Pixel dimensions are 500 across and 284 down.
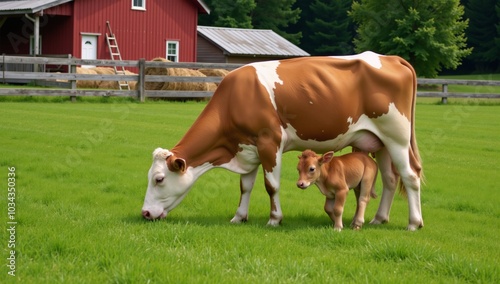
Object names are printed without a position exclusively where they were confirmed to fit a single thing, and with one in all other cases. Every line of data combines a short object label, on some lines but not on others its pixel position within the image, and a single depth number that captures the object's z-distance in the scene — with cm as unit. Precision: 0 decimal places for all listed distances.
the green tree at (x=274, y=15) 6950
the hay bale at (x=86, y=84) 3009
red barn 3491
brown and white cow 689
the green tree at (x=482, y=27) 7031
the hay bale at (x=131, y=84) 3030
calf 663
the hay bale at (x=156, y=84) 2584
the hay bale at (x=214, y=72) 2717
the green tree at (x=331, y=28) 7275
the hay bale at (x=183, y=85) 2570
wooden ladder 3524
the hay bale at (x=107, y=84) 2942
